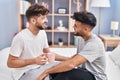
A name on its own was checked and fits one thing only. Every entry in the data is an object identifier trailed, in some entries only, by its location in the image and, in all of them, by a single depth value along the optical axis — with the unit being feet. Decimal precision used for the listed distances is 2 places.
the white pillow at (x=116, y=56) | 8.07
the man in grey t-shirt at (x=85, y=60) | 5.03
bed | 6.82
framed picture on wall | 12.66
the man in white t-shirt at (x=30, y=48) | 5.64
